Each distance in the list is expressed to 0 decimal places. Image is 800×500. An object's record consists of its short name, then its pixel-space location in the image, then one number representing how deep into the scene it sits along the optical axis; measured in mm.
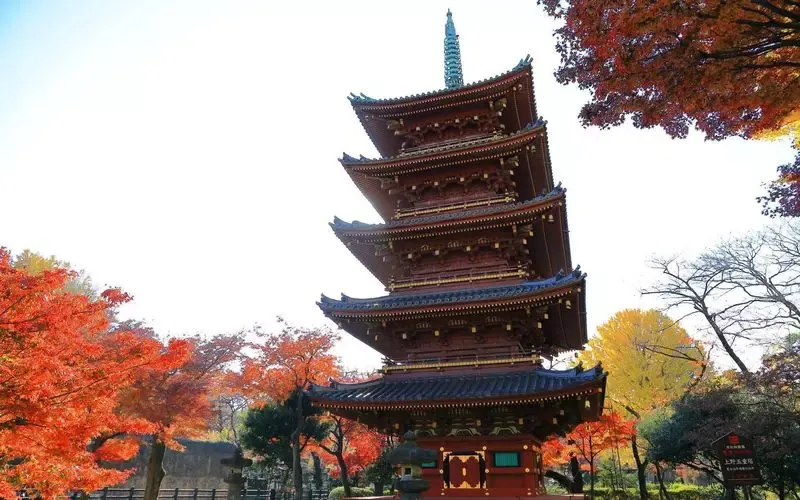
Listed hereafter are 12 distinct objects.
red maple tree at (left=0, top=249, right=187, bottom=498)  11758
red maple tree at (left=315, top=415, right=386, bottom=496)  31942
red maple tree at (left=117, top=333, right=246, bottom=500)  24500
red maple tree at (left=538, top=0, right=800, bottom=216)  6004
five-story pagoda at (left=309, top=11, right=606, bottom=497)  13836
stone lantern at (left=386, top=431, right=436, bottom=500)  10297
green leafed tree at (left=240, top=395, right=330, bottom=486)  31703
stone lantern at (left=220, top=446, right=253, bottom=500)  18234
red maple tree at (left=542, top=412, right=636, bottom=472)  26469
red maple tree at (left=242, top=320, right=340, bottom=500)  29156
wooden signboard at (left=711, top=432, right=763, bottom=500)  14242
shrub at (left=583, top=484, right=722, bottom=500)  30312
